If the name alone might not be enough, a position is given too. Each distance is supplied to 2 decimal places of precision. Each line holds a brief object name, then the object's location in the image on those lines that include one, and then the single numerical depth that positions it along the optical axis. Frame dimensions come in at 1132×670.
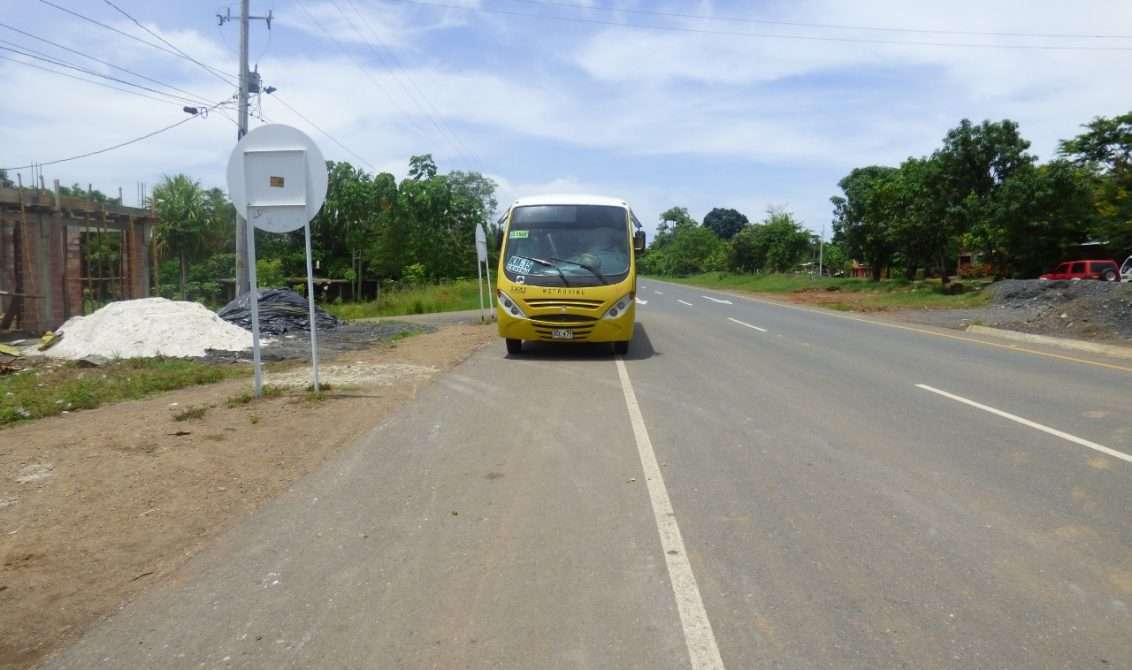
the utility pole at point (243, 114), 20.72
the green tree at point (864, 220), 42.25
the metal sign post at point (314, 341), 8.97
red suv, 32.59
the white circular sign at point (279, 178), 8.45
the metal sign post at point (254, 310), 8.46
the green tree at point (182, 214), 39.84
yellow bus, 12.34
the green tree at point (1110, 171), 33.00
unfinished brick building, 16.12
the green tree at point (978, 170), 34.16
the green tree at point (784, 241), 67.81
